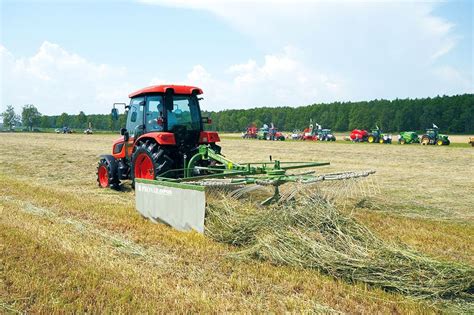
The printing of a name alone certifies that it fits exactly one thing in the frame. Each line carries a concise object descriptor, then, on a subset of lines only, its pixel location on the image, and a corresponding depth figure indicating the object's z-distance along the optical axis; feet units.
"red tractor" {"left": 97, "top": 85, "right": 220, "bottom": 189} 25.29
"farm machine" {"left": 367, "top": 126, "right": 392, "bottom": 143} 116.26
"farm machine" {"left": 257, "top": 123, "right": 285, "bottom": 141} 135.74
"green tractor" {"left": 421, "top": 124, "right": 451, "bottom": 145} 107.24
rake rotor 18.42
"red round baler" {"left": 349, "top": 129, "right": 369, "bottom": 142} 123.34
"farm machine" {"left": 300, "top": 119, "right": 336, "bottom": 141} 132.67
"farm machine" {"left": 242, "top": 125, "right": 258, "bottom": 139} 147.43
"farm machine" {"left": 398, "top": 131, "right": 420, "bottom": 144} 113.60
